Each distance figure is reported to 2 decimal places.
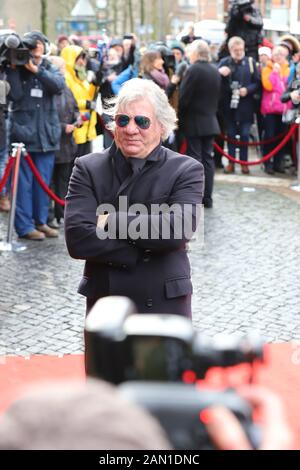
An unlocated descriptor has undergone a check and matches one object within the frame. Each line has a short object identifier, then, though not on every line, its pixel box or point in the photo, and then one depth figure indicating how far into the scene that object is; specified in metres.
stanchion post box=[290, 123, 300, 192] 11.63
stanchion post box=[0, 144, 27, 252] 8.34
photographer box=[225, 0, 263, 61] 13.69
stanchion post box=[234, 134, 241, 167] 12.81
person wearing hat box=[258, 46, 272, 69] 13.16
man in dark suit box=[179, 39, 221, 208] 10.12
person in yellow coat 9.77
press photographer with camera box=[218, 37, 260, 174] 12.28
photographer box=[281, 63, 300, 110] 11.66
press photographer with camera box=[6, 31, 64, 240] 8.43
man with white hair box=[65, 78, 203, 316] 3.53
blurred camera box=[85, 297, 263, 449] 1.12
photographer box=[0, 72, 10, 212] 8.29
